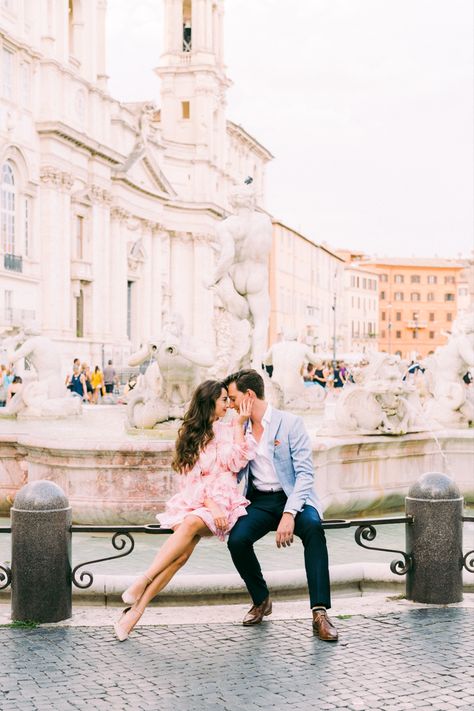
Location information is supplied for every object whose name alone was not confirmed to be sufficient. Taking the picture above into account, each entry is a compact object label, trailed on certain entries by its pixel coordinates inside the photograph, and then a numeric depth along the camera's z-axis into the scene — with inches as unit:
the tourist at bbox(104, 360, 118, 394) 1101.6
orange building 4687.5
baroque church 1477.6
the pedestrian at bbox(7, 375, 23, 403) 565.4
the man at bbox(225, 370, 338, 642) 199.9
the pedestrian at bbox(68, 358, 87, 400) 837.2
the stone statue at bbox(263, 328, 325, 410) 474.3
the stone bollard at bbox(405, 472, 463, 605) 220.1
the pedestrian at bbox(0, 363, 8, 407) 728.7
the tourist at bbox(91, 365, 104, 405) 892.6
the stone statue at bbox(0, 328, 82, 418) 438.9
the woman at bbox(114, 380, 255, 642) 199.6
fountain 311.1
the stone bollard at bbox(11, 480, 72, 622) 206.7
